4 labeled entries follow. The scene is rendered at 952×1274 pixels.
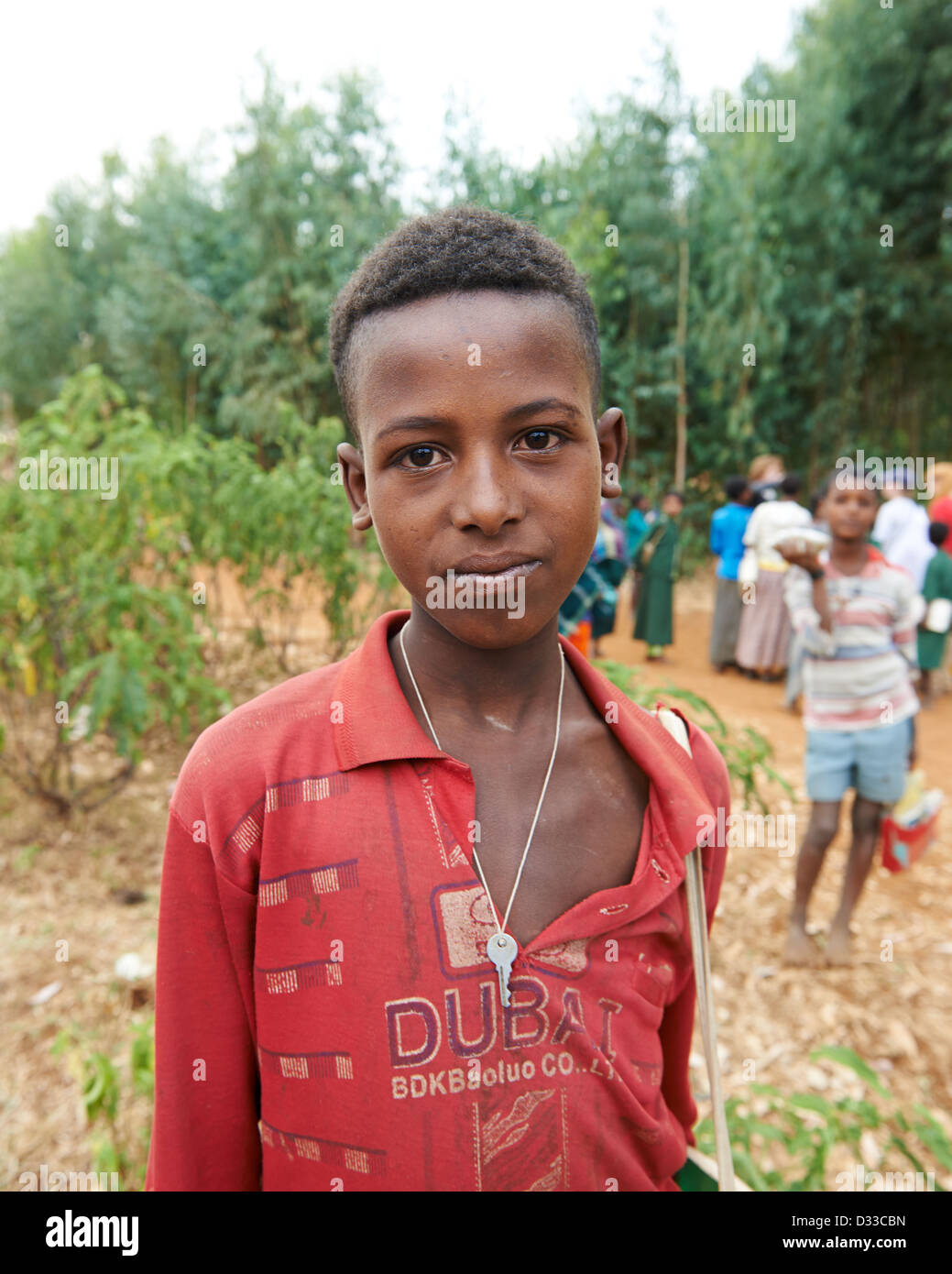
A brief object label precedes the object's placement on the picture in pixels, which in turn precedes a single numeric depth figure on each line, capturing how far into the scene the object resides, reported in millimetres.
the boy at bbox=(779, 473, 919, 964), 3254
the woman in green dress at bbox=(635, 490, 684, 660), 8492
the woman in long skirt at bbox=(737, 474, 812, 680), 7801
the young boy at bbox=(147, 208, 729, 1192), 982
